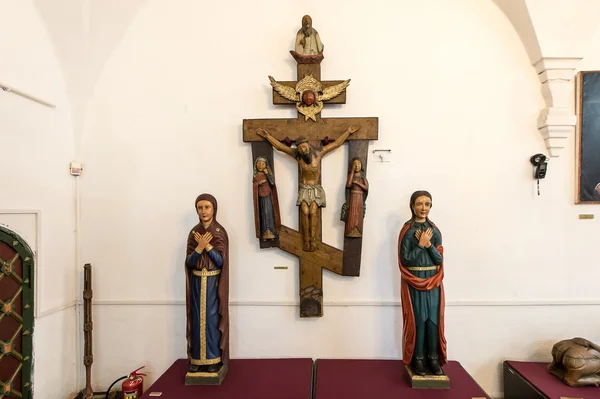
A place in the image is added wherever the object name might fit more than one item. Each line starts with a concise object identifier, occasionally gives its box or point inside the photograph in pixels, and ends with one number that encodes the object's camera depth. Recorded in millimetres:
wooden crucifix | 2463
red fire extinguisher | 2387
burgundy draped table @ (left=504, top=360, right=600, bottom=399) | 2035
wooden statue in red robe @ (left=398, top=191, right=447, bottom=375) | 2090
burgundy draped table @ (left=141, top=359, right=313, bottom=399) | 2035
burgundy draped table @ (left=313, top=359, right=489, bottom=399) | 2016
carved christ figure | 2420
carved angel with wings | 2484
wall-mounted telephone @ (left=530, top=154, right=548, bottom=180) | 2455
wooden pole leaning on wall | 2506
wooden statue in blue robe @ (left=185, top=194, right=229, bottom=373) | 2146
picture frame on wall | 2475
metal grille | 2072
